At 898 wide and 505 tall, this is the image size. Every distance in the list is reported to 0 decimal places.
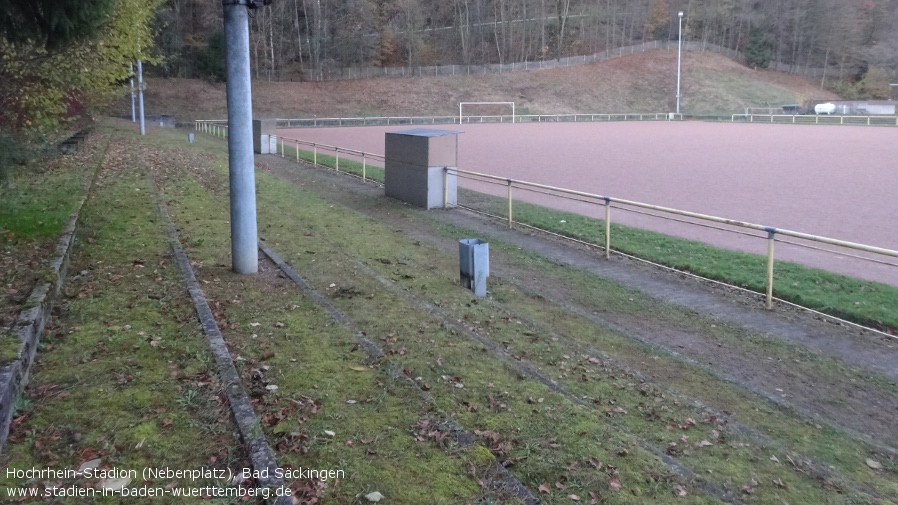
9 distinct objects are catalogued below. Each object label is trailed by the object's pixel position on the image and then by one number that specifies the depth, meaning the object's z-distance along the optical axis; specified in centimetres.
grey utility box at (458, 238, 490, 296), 929
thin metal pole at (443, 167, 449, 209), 1692
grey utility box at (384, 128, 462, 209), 1689
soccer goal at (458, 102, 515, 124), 7569
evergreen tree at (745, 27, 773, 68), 9431
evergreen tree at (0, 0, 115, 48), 999
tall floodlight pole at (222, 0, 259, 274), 912
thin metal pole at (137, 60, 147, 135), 2970
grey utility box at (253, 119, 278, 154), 3106
